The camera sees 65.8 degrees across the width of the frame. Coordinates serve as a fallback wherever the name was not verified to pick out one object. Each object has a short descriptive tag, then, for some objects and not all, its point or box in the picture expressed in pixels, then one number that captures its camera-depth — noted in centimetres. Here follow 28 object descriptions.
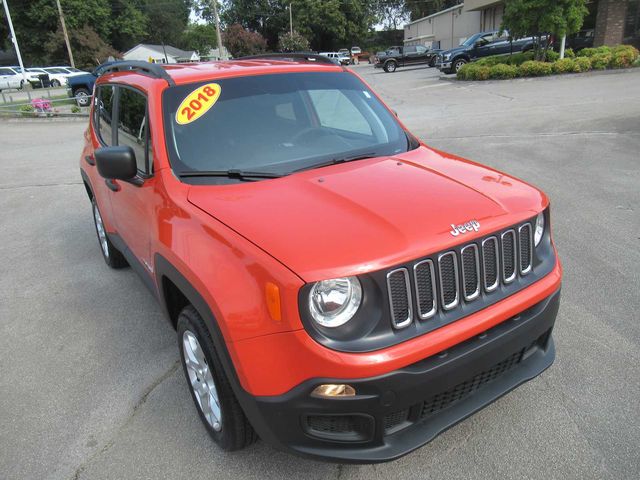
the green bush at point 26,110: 1916
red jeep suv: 190
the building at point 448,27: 4422
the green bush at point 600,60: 1895
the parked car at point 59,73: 3697
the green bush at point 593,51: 1964
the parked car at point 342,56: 5479
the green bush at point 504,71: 1952
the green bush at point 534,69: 1888
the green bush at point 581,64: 1877
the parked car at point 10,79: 3591
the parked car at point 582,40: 2556
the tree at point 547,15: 1784
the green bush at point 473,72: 2011
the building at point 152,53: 6310
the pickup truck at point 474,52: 2515
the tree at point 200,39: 8906
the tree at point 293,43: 6394
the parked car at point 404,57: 3609
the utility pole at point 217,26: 4044
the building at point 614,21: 2414
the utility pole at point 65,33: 4669
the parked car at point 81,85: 2256
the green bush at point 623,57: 1884
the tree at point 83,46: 5194
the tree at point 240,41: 6157
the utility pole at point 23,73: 3525
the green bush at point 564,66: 1880
